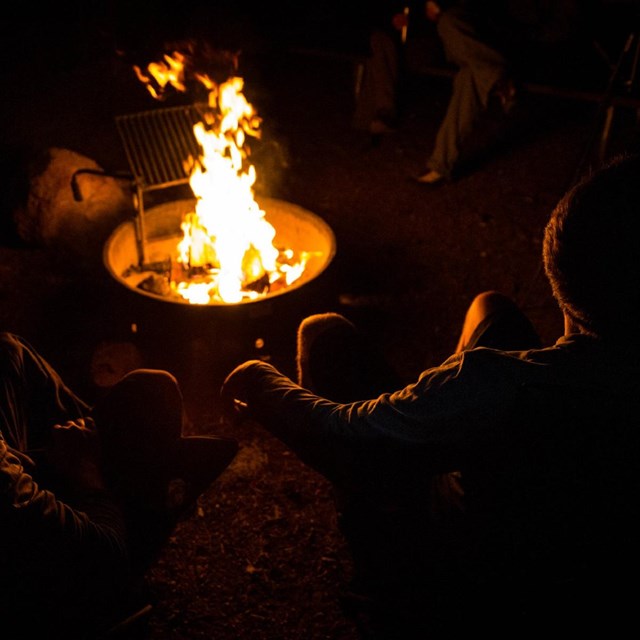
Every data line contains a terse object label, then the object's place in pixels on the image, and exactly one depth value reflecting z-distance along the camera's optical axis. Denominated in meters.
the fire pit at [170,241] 4.46
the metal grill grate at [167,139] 5.07
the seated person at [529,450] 1.55
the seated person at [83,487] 1.87
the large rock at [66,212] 5.50
